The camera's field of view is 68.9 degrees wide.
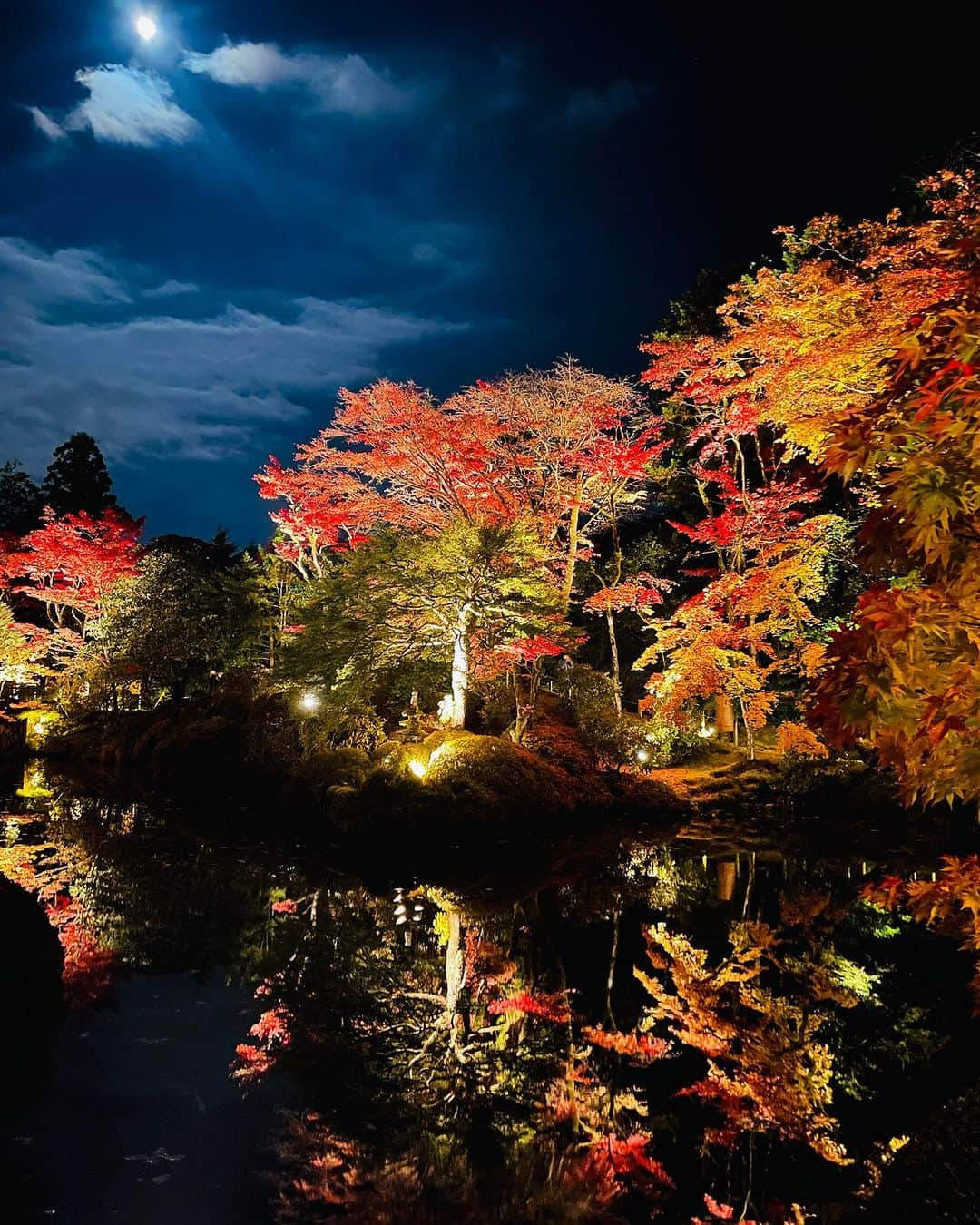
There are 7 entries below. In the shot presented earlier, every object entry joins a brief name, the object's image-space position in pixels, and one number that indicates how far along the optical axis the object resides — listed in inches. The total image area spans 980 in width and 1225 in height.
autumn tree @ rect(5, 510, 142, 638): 812.0
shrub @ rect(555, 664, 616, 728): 601.6
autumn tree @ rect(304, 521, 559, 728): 449.1
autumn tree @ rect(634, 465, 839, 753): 520.7
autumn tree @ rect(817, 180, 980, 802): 125.2
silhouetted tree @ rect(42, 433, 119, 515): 1295.5
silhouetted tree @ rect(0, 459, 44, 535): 1214.9
